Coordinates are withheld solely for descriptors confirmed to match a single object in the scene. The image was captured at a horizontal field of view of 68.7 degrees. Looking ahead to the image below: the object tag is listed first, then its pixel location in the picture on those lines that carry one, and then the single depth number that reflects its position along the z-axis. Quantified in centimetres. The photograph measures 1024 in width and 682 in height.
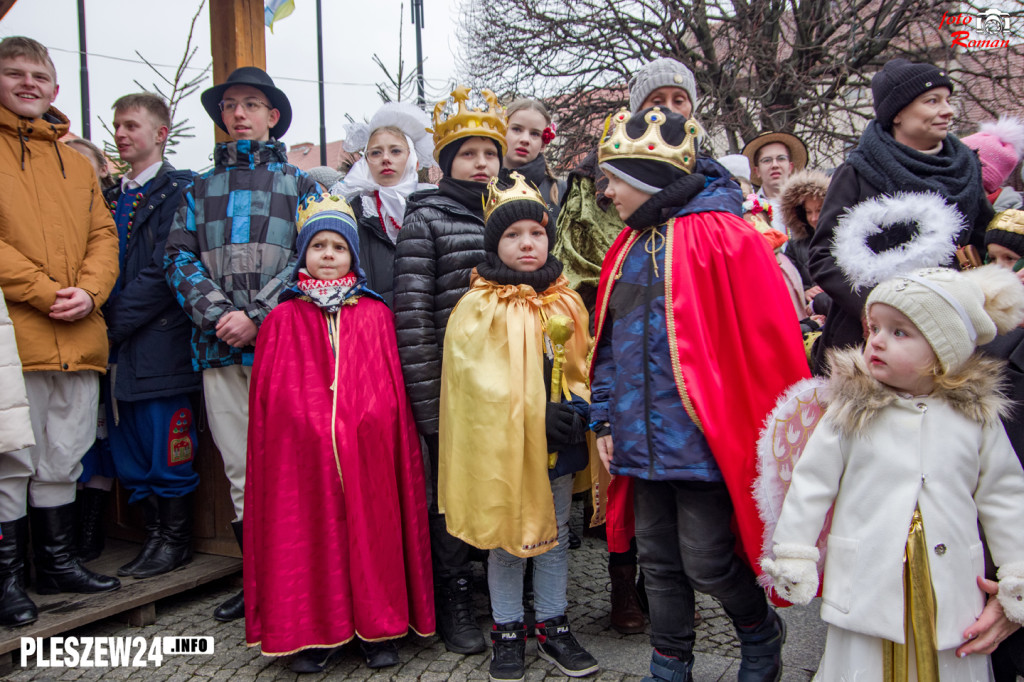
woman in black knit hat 262
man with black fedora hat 369
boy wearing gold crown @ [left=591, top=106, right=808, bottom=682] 246
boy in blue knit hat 311
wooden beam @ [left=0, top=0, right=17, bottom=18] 375
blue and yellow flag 538
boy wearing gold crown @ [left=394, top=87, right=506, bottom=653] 332
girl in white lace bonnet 400
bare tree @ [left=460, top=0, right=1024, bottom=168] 952
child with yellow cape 290
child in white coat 201
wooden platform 327
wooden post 451
